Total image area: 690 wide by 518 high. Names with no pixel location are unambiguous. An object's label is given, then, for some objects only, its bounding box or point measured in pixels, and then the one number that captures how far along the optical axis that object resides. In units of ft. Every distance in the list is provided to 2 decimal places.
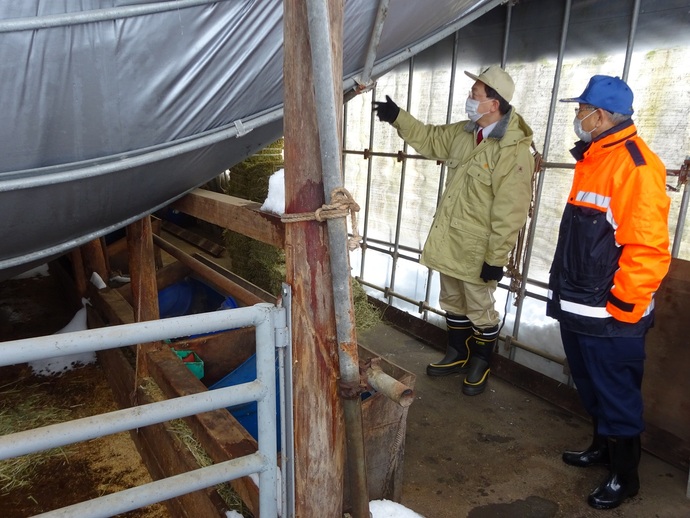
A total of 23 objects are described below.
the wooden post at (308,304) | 4.11
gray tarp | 4.27
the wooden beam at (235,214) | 4.95
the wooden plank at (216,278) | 9.64
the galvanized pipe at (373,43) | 5.91
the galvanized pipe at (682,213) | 8.64
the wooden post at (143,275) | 9.00
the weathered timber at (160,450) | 7.28
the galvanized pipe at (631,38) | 9.14
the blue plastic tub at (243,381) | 9.16
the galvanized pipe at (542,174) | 10.23
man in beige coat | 9.92
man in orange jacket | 6.82
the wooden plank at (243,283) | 11.51
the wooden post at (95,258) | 14.17
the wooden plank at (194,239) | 25.75
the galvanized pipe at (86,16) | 4.03
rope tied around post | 4.11
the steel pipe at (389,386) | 4.22
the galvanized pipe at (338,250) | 3.81
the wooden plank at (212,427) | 6.57
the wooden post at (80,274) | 14.26
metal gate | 3.75
